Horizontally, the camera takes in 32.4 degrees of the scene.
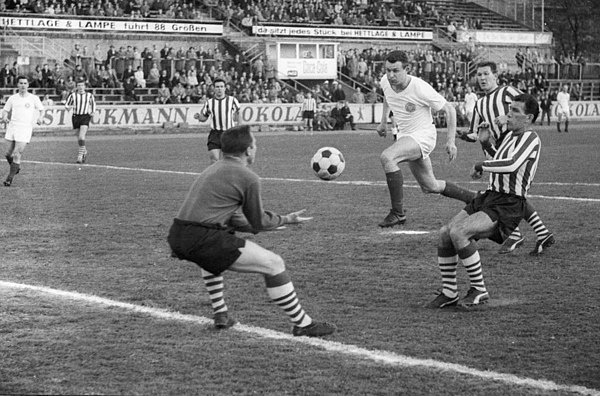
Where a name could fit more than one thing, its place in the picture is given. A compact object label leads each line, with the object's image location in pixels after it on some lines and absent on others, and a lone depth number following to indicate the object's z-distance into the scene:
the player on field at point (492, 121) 10.29
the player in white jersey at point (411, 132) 12.40
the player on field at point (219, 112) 18.72
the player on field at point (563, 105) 41.38
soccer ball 11.86
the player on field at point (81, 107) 25.50
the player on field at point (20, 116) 19.03
